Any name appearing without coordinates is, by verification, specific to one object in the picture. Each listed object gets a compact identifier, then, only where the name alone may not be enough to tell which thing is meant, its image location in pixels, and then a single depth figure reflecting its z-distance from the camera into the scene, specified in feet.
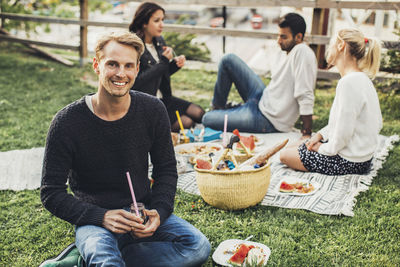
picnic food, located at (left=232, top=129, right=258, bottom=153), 14.53
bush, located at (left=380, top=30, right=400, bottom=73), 19.88
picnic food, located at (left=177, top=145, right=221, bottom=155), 14.64
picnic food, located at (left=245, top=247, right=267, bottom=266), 8.64
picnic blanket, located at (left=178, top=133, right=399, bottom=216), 11.55
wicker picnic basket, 11.01
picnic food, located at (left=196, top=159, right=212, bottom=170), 11.74
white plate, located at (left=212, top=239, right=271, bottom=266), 9.14
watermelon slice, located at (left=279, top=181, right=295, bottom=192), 12.42
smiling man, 7.64
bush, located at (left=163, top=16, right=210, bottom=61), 29.89
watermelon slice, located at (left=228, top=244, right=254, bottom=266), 8.91
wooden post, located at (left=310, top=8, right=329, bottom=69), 20.76
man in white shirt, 15.76
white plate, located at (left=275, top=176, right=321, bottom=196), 12.26
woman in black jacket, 15.57
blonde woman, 12.09
